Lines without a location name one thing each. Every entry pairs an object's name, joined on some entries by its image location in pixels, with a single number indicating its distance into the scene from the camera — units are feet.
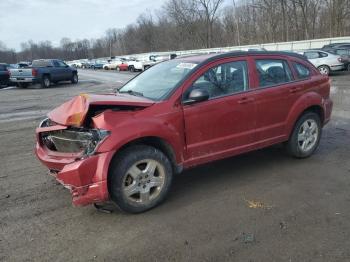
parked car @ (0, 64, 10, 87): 83.13
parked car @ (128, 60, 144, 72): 132.34
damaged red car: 13.39
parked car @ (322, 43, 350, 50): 80.27
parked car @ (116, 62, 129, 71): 147.92
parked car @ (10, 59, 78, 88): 77.46
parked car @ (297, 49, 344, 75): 71.15
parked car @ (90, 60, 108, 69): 202.38
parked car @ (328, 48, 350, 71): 72.64
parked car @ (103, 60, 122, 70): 164.49
